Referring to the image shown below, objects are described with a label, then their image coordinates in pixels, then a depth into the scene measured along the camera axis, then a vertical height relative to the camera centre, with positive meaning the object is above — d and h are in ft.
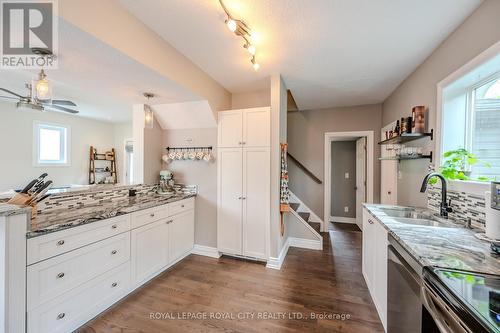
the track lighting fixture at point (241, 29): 4.73 +3.65
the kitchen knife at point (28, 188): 5.17 -0.67
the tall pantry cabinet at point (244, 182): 8.68 -0.78
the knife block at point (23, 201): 4.79 -0.94
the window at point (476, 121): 5.04 +1.31
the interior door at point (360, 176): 13.43 -0.71
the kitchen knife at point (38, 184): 5.29 -0.58
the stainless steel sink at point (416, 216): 5.32 -1.53
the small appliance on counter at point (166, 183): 9.85 -0.95
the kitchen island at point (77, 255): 4.05 -2.49
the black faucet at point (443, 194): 5.34 -0.74
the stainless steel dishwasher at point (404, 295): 3.36 -2.52
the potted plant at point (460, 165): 5.18 +0.07
